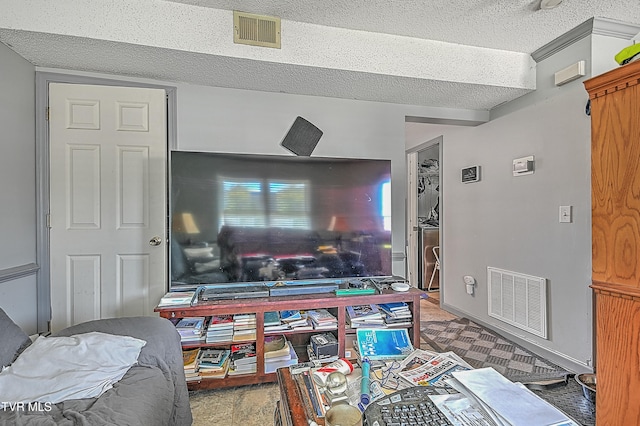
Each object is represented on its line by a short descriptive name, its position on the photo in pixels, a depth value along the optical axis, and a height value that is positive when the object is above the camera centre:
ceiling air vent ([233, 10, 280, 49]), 1.96 +1.07
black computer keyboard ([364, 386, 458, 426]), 0.90 -0.55
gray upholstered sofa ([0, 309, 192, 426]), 1.13 -0.67
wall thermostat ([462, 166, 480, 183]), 3.13 +0.36
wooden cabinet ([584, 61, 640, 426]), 0.58 -0.05
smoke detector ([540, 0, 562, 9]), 1.83 +1.13
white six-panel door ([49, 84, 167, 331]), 2.20 +0.09
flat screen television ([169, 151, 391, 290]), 2.16 -0.04
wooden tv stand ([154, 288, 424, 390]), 1.97 -0.57
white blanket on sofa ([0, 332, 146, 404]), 1.23 -0.60
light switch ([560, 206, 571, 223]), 2.26 -0.02
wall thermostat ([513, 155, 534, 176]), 2.55 +0.35
